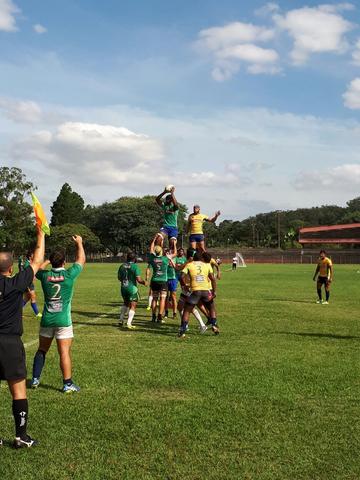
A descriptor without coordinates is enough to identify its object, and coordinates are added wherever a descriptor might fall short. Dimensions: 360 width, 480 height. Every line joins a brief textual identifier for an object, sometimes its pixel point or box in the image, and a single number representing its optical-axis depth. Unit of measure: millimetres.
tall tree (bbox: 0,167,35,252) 82562
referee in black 5242
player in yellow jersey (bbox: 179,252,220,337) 11844
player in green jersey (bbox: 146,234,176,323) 14477
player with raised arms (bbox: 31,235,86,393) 7266
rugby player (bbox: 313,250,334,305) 20641
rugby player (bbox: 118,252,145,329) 13062
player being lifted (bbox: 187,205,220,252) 15922
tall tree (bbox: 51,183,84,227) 107500
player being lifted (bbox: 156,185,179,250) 15477
